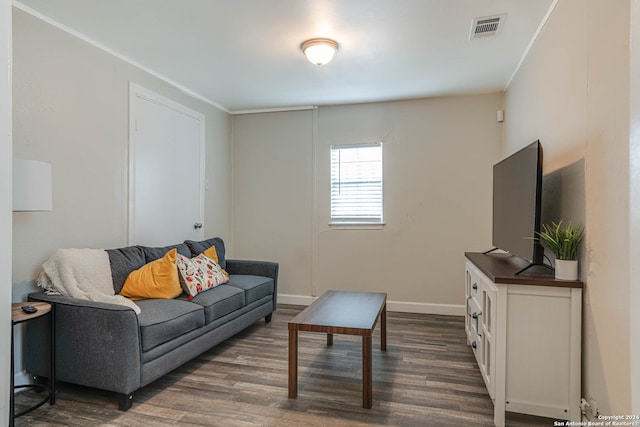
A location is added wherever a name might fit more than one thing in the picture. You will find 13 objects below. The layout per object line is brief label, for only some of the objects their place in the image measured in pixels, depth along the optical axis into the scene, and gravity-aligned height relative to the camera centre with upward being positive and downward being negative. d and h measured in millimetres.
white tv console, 1938 -724
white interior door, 3371 +388
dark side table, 2049 -761
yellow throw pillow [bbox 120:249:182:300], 2820 -567
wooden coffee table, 2242 -739
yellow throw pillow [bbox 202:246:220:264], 3746 -459
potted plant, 1961 -199
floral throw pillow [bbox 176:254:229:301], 3039 -577
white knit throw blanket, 2439 -478
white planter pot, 1959 -311
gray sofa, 2174 -834
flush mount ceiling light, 2860 +1269
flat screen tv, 2158 +55
